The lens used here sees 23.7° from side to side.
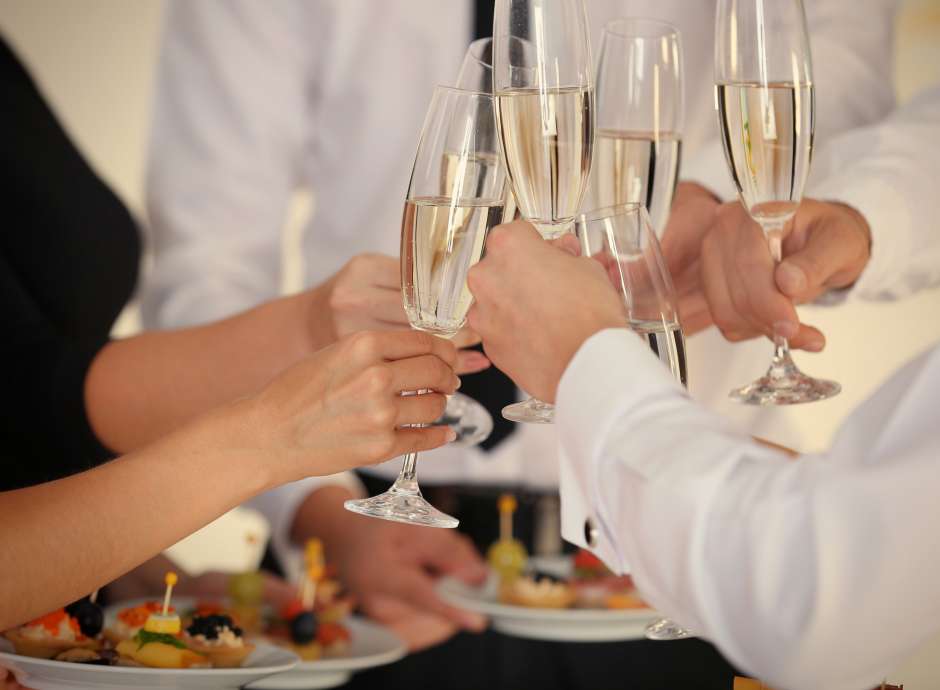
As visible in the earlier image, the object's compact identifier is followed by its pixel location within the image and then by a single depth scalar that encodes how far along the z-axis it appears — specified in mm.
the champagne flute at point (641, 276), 1162
